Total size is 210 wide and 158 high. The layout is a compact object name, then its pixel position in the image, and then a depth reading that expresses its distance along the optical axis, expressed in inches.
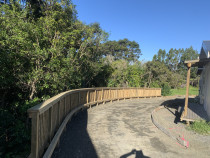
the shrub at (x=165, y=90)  904.9
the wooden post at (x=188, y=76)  300.0
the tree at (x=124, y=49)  2069.4
